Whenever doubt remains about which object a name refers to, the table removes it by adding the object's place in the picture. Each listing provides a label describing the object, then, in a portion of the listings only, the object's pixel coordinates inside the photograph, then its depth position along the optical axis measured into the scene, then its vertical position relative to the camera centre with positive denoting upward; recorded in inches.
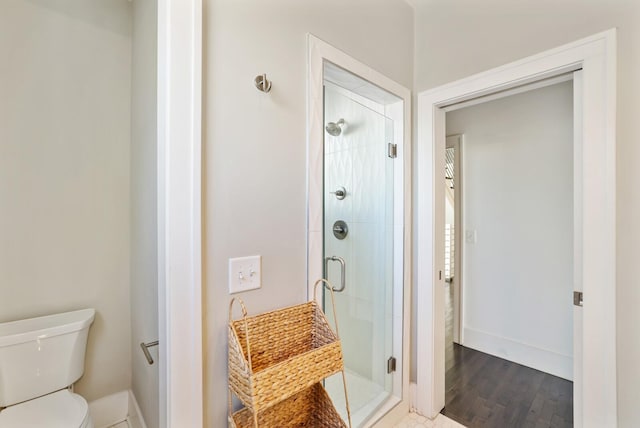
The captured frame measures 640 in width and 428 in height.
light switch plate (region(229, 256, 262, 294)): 41.4 -9.3
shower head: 64.2 +20.3
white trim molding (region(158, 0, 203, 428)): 35.6 +0.7
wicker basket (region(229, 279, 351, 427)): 34.7 -20.8
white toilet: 52.1 -33.1
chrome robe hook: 43.5 +20.5
